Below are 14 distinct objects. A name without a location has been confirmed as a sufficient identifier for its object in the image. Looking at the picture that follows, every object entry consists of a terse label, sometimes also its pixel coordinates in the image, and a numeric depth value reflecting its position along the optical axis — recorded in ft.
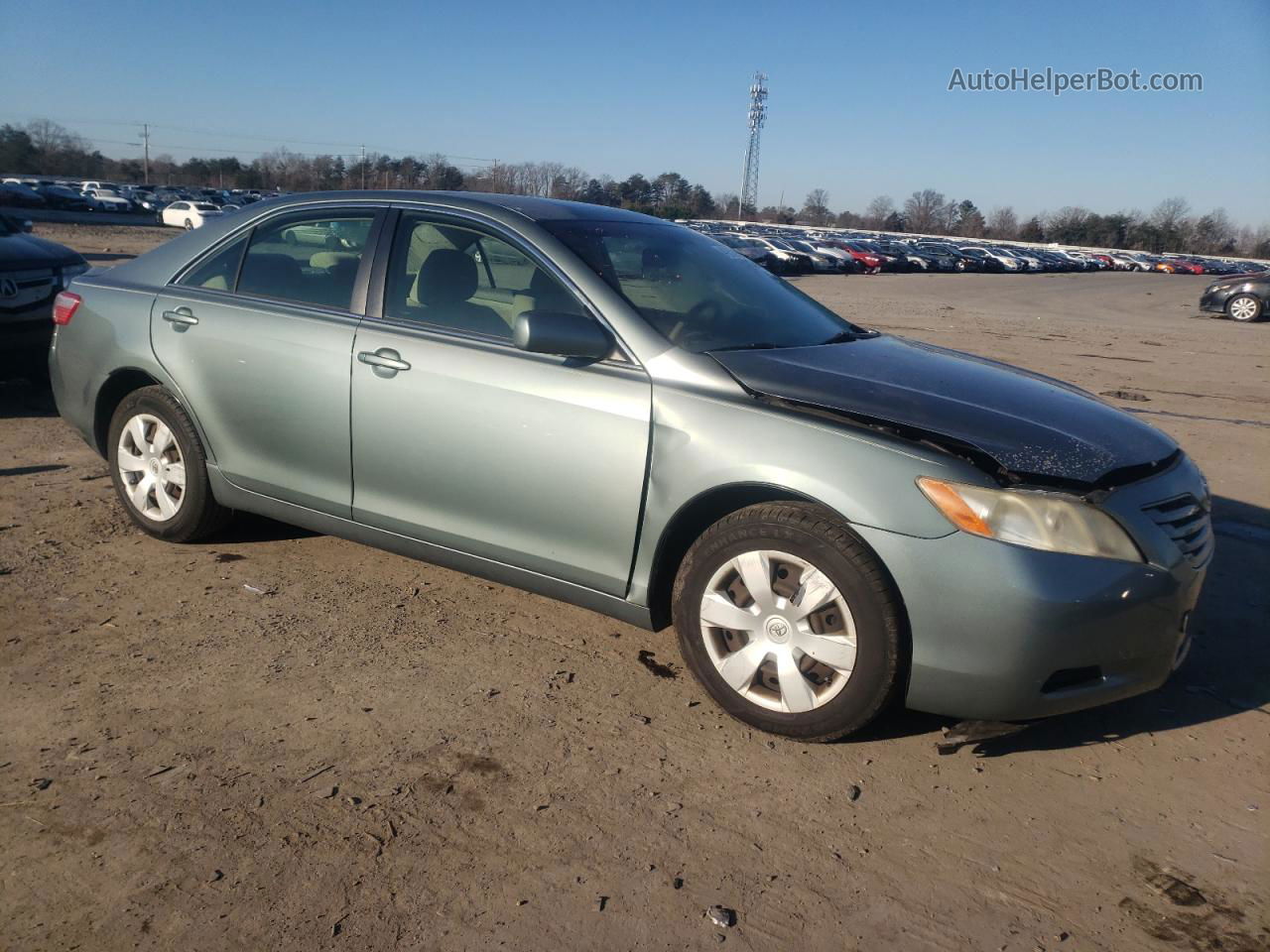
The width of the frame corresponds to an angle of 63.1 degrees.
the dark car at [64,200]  186.50
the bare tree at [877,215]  476.95
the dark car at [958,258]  200.13
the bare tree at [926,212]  466.29
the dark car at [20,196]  177.99
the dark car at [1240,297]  84.99
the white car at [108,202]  191.11
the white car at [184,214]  155.84
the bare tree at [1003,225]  449.48
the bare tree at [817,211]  484.74
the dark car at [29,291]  24.02
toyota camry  10.00
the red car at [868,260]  167.84
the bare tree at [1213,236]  407.64
